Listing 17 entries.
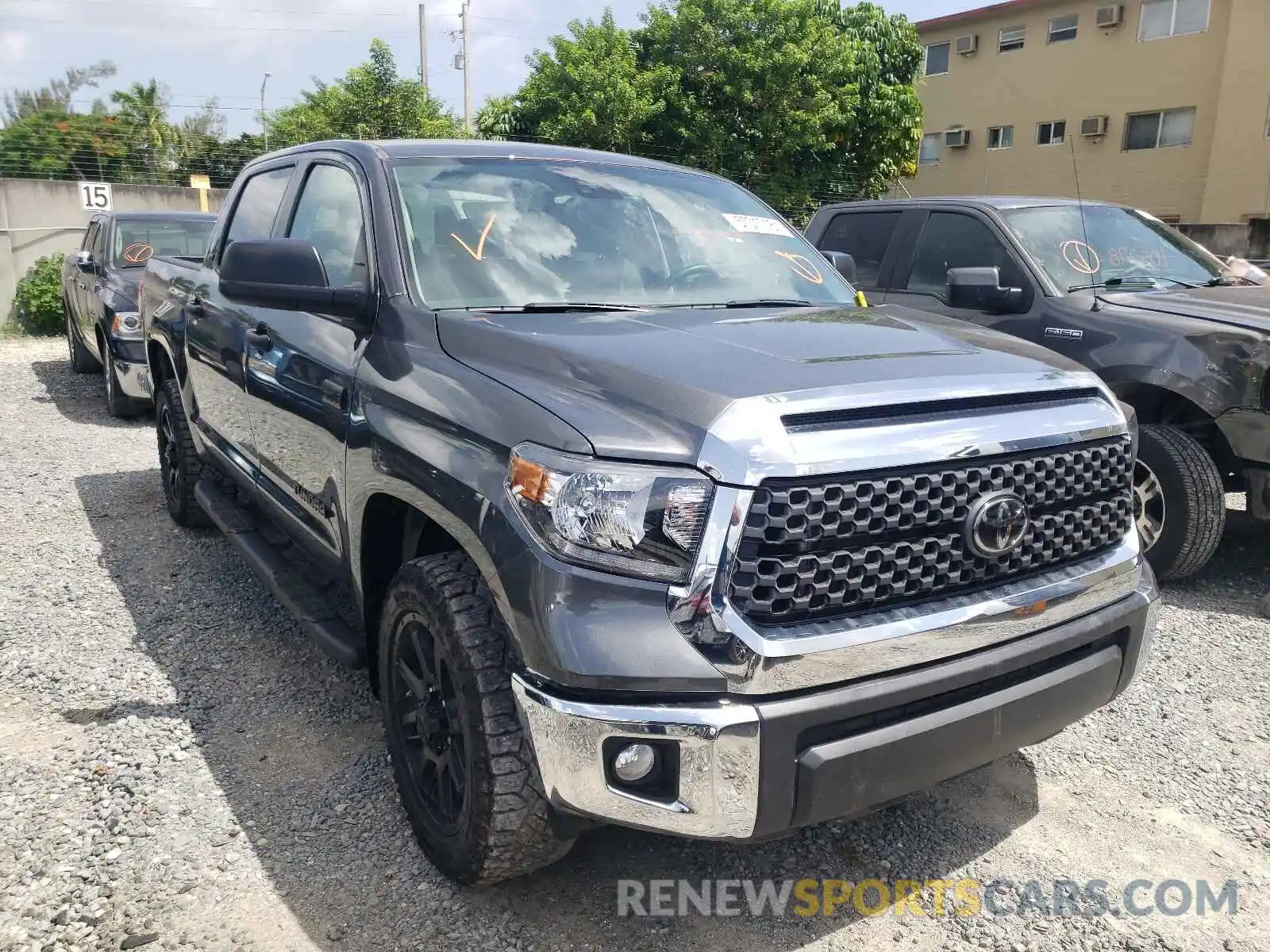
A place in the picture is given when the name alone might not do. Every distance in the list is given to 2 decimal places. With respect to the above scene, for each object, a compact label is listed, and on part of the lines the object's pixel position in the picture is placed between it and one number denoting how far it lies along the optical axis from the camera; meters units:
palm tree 18.23
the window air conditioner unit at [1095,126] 25.84
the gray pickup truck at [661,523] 1.95
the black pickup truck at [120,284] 8.05
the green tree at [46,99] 34.88
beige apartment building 22.98
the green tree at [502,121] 23.48
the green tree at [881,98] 23.30
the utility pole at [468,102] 31.36
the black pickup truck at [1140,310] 4.53
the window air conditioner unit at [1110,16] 24.84
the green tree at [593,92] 21.42
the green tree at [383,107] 23.84
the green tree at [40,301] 14.73
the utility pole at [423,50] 33.50
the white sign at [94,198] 15.70
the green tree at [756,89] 21.83
